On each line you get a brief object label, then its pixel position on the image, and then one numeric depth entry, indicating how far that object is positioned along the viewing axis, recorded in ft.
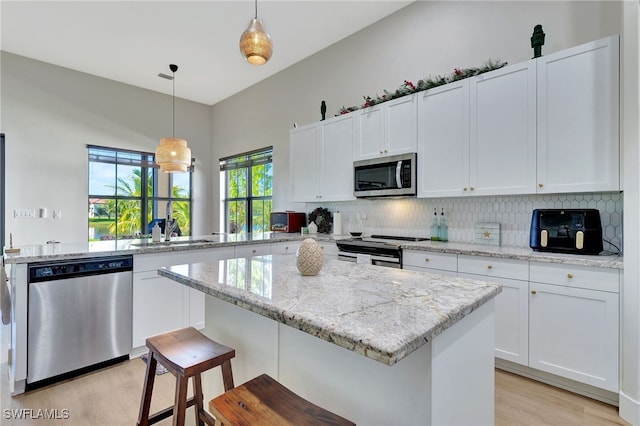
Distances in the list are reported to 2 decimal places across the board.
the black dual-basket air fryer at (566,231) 7.14
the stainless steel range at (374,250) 9.64
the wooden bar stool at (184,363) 4.28
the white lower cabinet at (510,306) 7.39
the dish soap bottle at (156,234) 10.57
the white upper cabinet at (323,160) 12.41
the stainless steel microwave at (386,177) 10.39
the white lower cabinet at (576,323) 6.35
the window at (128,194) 17.53
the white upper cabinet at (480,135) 8.07
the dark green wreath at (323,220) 14.46
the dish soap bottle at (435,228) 10.76
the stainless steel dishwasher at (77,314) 7.34
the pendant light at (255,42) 7.24
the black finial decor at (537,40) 7.95
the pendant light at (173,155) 13.16
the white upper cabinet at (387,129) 10.42
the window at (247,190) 18.61
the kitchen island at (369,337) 2.95
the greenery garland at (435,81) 8.97
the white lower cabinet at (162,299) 8.91
